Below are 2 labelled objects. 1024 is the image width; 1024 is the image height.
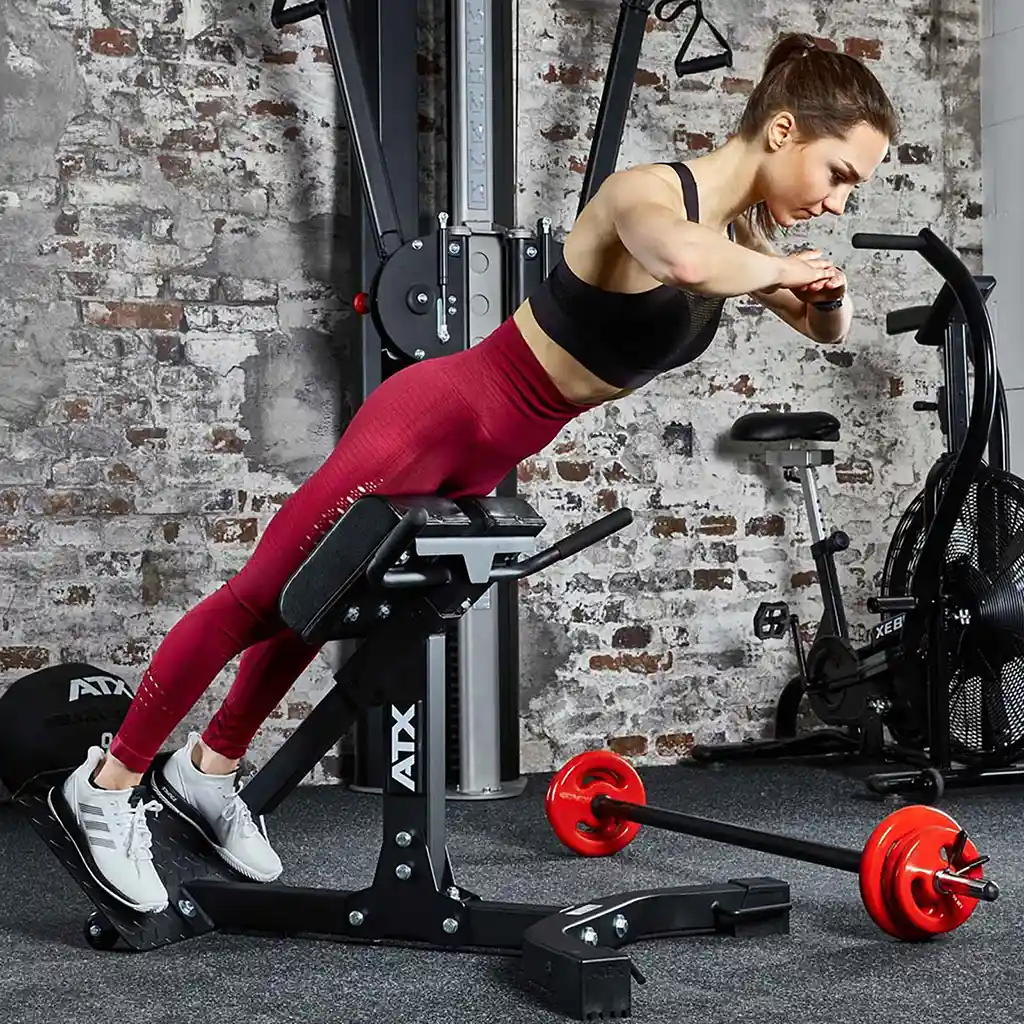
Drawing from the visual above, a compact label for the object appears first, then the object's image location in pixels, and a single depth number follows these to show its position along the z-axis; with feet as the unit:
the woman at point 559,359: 7.11
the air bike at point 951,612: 12.25
